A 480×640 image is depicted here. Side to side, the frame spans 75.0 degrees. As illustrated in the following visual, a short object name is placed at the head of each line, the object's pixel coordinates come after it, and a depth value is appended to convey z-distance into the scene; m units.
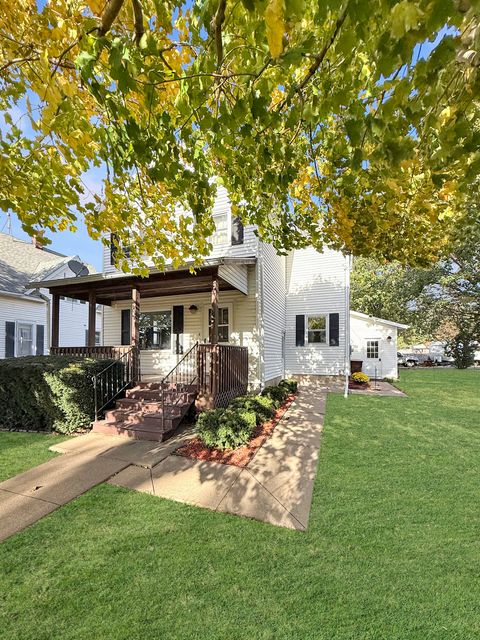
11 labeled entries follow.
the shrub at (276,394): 8.78
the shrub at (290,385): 10.80
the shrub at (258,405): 7.12
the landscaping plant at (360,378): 13.80
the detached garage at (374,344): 17.39
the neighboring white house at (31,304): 13.34
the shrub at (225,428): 5.62
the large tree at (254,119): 1.94
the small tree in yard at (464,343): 24.83
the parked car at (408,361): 36.53
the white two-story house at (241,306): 8.77
